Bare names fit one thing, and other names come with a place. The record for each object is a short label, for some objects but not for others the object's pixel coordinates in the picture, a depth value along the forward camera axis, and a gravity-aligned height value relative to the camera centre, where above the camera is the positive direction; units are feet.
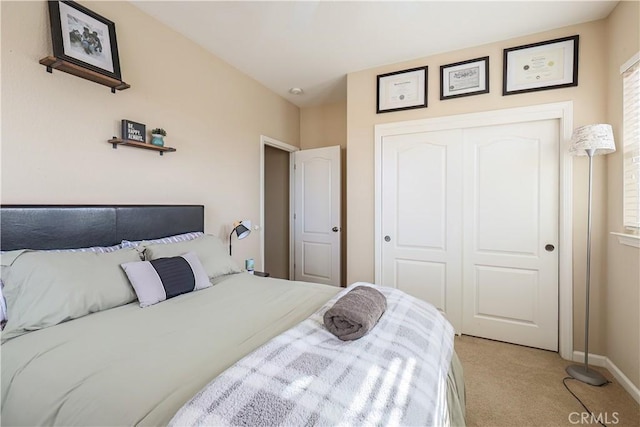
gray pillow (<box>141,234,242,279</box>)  6.26 -0.97
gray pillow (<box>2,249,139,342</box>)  4.13 -1.21
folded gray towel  3.81 -1.47
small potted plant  7.38 +1.89
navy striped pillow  5.22 -1.31
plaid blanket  2.45 -1.70
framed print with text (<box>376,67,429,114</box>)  9.50 +4.01
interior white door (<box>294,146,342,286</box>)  12.35 -0.25
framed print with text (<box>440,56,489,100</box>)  8.70 +4.03
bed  2.85 -1.71
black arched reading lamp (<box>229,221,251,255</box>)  9.46 -0.67
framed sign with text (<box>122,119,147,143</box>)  6.73 +1.89
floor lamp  6.53 +1.38
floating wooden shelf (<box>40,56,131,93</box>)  5.47 +2.79
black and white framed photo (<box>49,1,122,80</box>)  5.55 +3.53
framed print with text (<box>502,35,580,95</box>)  7.79 +3.98
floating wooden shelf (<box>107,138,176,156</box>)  6.59 +1.58
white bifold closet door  8.21 -0.51
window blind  6.26 +1.45
